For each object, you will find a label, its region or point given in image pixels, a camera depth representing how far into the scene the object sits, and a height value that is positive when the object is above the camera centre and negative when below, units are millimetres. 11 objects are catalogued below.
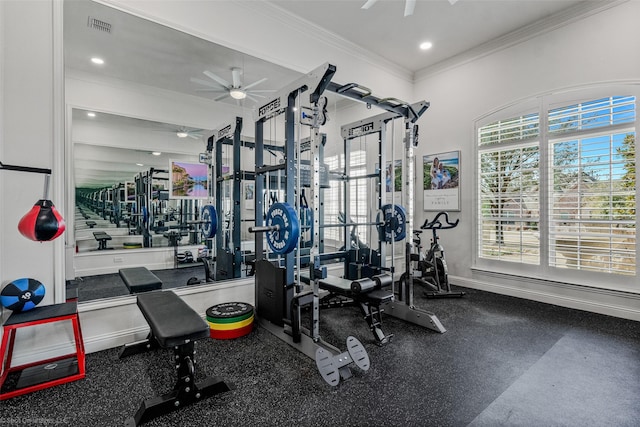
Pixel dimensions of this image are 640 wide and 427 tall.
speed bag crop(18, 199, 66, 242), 1950 -62
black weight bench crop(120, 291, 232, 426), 1677 -841
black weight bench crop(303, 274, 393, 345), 2654 -749
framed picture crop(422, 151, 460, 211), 4801 +475
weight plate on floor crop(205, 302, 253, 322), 2803 -953
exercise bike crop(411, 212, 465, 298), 4137 -883
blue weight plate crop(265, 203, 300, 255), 2371 -132
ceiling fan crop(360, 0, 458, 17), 2836 +1956
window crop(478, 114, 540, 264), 4047 +268
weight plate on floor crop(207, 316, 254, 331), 2771 -1053
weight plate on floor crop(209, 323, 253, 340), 2770 -1128
